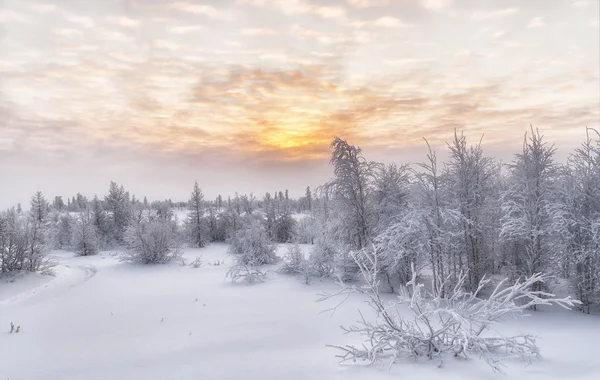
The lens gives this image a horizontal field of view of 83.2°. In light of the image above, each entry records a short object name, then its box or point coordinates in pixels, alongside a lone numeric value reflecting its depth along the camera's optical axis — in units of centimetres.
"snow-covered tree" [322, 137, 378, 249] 2006
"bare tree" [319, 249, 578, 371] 737
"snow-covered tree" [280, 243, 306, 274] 2129
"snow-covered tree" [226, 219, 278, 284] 2022
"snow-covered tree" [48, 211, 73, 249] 4485
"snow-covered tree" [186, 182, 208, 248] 4419
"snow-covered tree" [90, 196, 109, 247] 4775
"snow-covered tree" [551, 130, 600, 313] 1436
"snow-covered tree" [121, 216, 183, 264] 2516
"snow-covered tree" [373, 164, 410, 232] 1886
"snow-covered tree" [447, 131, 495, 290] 1697
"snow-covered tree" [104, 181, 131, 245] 4797
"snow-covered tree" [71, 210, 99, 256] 3702
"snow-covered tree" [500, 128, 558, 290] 1543
